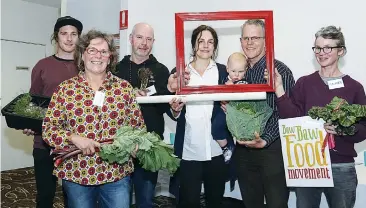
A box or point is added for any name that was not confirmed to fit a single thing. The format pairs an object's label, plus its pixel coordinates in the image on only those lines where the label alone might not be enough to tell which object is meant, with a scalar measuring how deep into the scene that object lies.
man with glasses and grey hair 2.10
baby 2.15
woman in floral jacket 1.89
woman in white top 2.27
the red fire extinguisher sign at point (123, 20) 4.09
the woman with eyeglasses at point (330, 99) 1.98
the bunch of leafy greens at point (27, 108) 2.30
